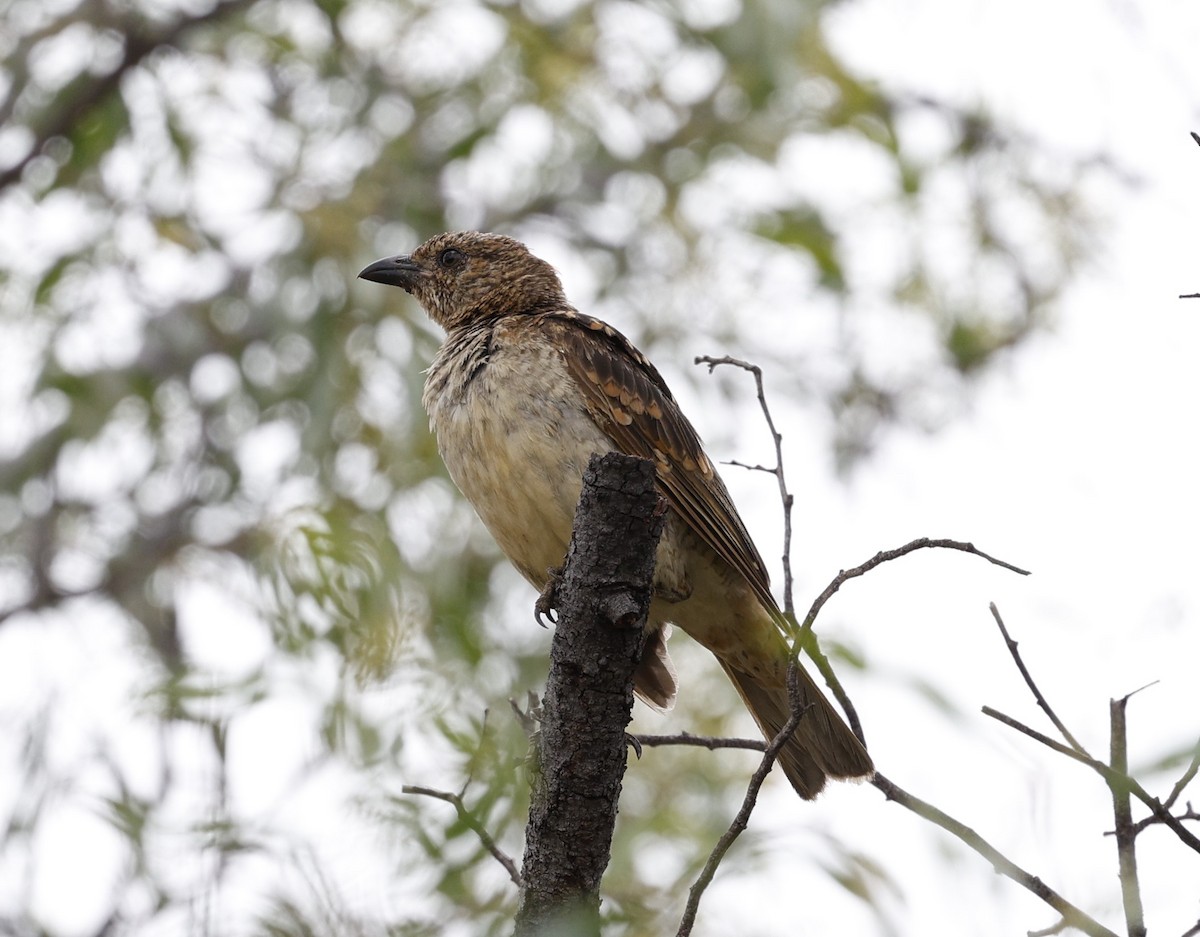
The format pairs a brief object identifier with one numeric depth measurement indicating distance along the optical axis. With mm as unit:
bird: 8727
